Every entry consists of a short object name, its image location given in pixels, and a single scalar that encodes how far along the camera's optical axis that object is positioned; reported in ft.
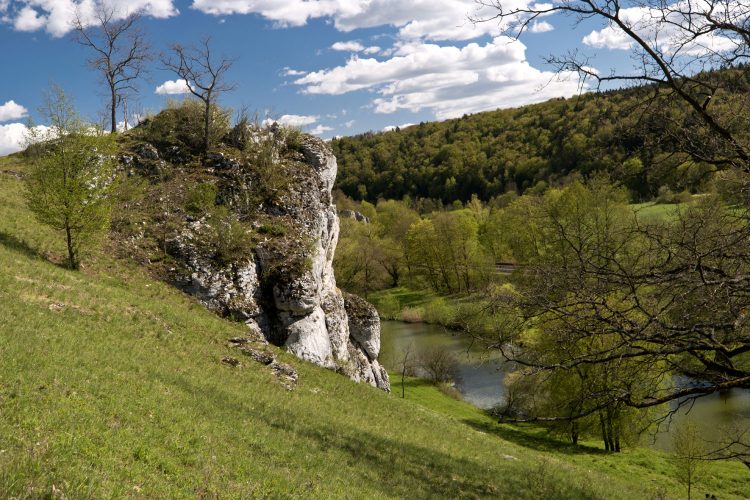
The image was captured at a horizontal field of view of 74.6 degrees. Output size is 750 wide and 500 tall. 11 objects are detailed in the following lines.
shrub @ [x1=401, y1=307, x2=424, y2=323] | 210.18
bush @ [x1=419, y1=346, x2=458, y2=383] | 142.92
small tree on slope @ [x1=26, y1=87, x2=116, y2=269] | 65.98
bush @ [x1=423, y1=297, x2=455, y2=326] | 191.15
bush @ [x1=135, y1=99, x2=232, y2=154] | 111.04
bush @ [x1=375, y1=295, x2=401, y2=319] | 214.28
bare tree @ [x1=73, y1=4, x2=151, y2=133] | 121.39
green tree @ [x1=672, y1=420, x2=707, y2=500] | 67.10
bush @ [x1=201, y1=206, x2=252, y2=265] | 83.15
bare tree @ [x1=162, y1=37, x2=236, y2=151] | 104.22
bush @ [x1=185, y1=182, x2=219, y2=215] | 91.76
